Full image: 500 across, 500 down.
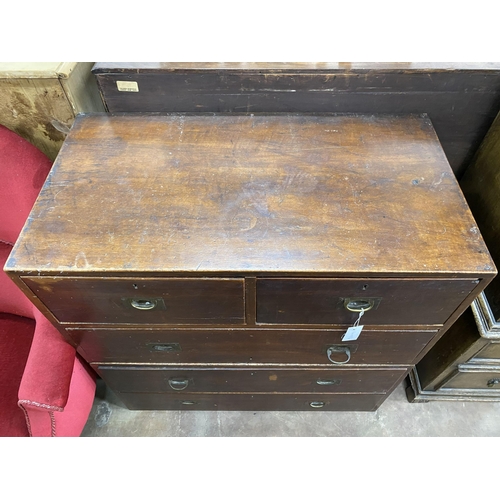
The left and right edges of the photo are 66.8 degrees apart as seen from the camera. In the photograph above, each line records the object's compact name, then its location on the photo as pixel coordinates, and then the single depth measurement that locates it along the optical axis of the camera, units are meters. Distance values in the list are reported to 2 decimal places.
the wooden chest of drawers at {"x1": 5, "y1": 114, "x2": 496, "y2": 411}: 0.75
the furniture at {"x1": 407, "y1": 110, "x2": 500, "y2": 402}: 1.05
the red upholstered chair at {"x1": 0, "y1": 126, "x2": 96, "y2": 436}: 0.88
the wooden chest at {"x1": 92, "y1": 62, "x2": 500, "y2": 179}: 0.94
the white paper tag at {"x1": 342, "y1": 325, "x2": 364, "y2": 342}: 0.89
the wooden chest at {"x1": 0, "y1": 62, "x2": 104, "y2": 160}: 0.94
